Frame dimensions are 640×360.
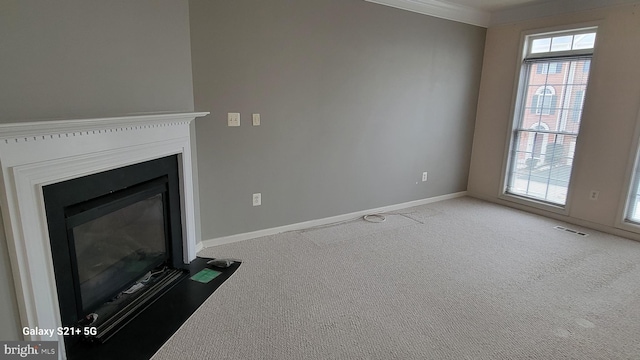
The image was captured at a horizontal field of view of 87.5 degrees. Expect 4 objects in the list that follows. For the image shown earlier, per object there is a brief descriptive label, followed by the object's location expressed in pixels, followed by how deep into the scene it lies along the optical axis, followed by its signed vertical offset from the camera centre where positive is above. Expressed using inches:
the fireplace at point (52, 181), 54.8 -12.8
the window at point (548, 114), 148.6 +3.6
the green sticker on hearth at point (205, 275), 98.0 -48.0
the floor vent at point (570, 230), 142.2 -46.2
